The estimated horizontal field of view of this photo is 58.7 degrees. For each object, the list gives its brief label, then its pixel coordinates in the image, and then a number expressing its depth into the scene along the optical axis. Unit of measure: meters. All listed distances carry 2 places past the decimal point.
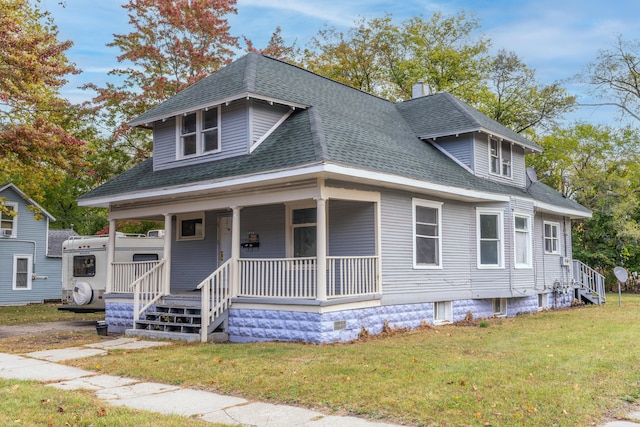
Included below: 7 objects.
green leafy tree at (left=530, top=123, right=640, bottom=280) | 27.41
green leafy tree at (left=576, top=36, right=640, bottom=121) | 34.72
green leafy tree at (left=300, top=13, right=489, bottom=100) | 32.88
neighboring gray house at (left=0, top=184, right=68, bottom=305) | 26.53
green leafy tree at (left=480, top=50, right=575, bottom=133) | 33.44
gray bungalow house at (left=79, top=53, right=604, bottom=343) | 11.62
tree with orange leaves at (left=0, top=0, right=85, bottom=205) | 17.14
